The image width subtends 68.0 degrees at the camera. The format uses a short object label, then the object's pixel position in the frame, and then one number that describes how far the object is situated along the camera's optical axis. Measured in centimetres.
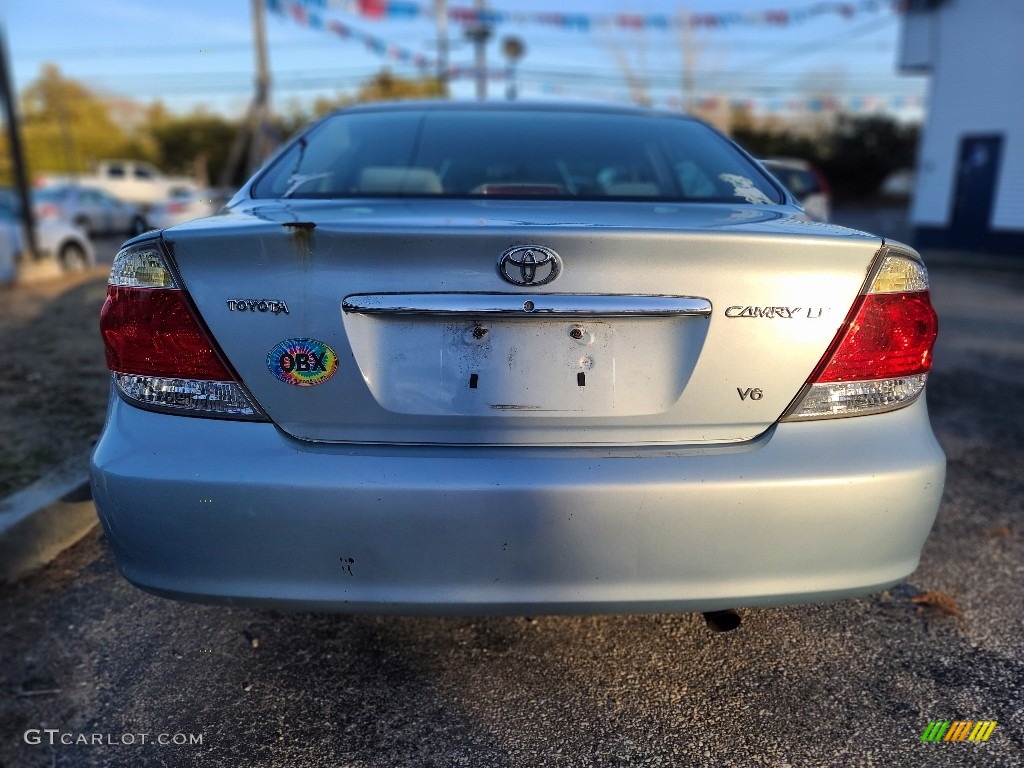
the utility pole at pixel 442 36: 2448
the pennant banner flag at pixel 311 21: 1809
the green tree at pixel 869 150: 3450
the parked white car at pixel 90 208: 2195
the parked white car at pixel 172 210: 1772
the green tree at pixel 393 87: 3731
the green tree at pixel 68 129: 4275
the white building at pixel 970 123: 1382
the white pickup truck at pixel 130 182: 3116
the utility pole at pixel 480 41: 2298
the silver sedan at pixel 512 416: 158
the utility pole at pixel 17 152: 1020
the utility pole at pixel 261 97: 2064
